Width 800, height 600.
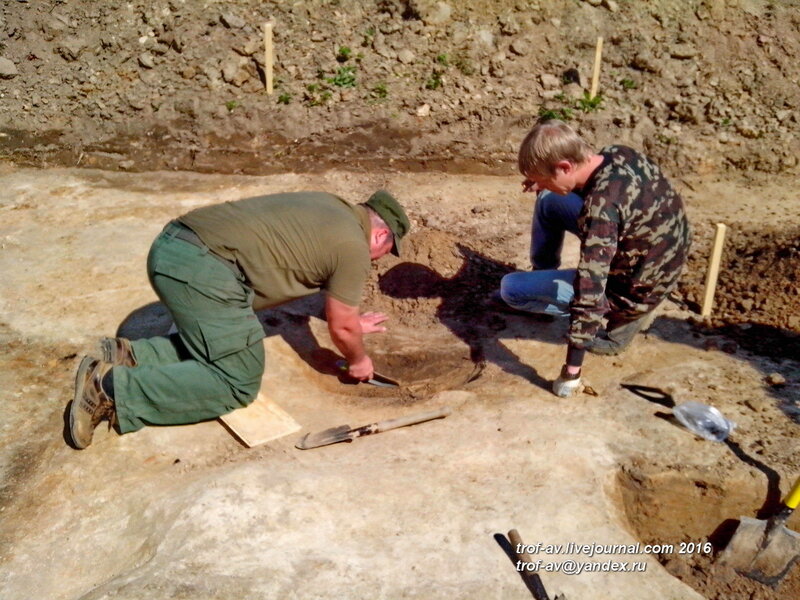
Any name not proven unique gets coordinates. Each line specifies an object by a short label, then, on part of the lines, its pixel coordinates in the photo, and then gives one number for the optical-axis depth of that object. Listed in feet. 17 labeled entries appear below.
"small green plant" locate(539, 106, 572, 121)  27.20
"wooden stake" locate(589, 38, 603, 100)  27.32
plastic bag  13.38
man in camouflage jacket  13.07
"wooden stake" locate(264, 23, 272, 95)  27.99
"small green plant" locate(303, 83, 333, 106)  27.84
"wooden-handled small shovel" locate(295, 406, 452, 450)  13.42
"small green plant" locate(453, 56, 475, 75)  28.71
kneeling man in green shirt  13.25
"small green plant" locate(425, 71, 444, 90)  28.17
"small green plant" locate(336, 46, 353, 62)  29.19
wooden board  13.61
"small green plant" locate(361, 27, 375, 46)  29.68
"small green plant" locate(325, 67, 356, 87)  28.35
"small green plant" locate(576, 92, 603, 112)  27.58
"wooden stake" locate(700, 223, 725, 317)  17.10
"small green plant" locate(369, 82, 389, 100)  27.96
